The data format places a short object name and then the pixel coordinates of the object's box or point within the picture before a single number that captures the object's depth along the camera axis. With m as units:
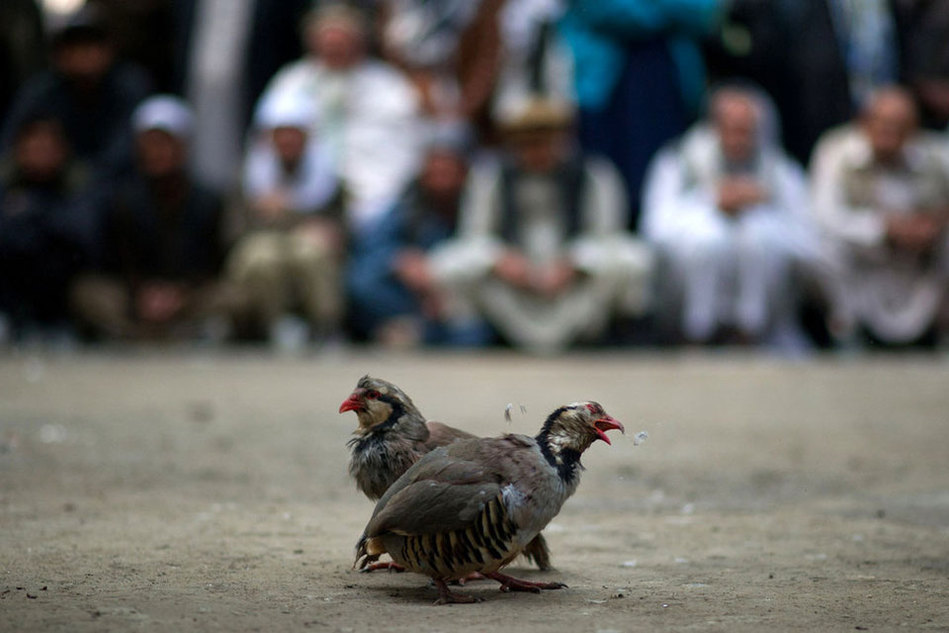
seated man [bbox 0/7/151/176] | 11.45
